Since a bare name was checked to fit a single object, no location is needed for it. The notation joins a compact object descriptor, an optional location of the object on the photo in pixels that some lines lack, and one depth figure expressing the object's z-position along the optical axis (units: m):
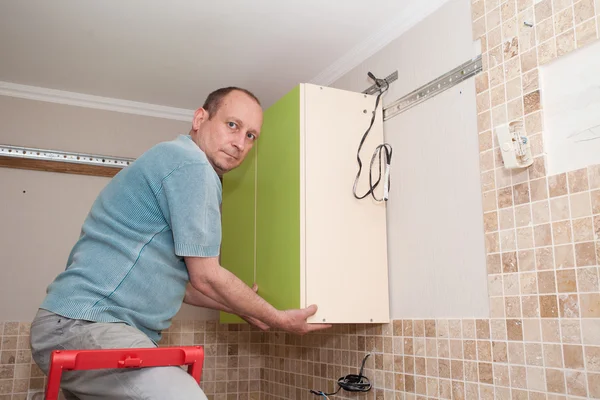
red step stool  1.29
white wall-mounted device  1.75
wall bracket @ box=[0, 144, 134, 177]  3.10
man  1.50
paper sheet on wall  1.61
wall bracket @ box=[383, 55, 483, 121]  2.05
